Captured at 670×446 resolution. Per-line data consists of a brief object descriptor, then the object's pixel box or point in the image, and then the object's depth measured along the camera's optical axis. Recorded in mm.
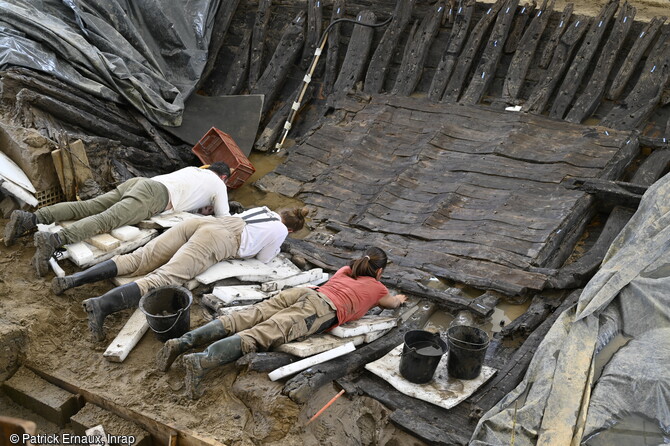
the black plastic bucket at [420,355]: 5344
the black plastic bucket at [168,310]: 5582
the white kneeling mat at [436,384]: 5273
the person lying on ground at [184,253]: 5824
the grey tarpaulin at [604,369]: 4535
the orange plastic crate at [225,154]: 9742
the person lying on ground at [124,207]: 6512
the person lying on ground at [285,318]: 5273
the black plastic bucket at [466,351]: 5374
